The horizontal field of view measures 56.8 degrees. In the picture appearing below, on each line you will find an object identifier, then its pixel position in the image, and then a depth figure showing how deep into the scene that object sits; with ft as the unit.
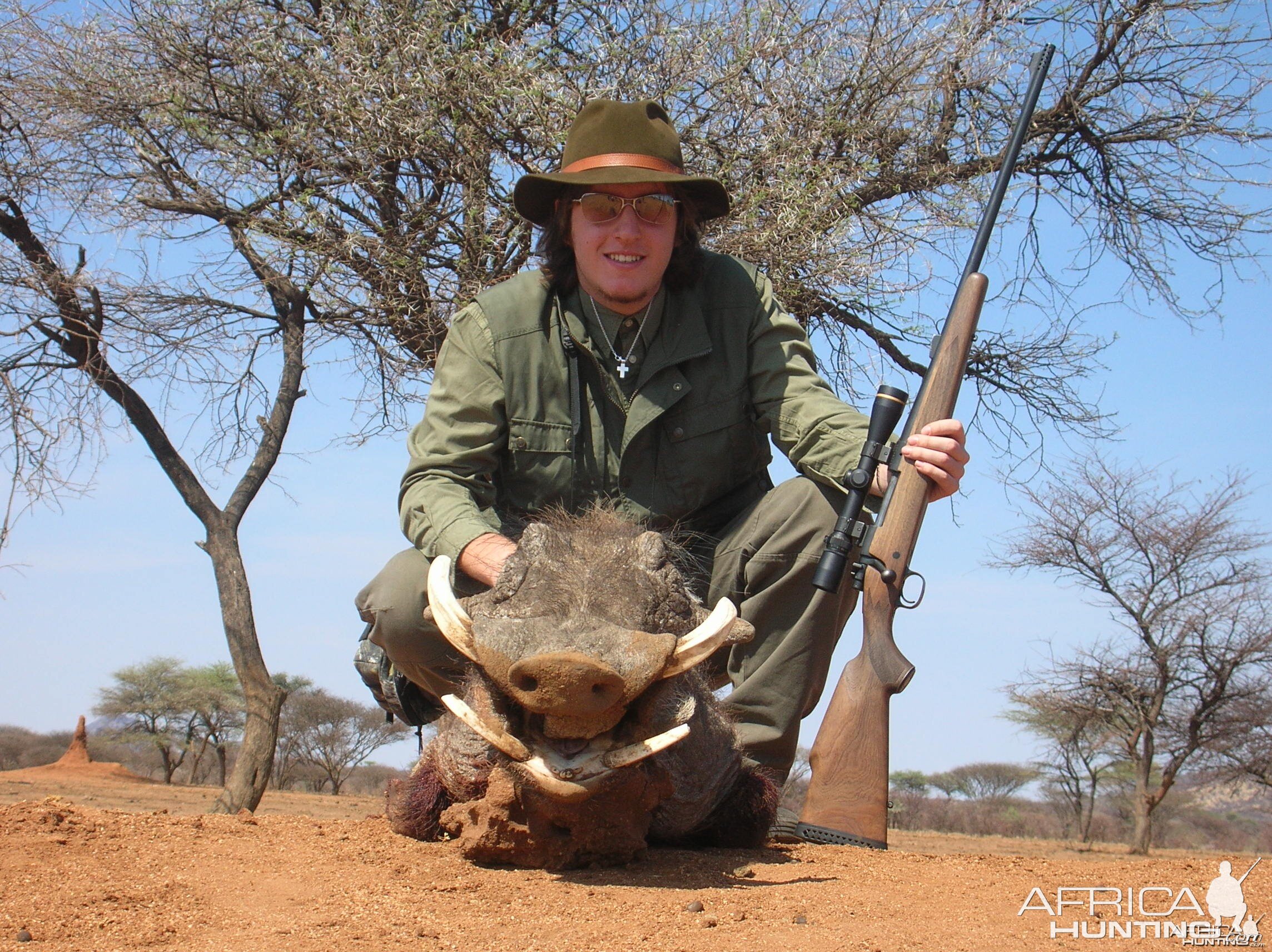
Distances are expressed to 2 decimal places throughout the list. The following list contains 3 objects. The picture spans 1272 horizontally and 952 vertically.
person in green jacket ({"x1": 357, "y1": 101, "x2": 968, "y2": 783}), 11.75
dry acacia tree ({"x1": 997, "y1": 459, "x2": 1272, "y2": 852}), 43.73
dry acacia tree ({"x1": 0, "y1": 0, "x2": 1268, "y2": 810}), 24.23
